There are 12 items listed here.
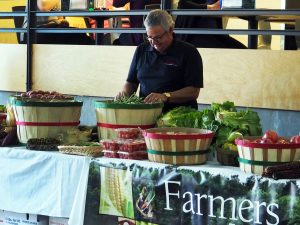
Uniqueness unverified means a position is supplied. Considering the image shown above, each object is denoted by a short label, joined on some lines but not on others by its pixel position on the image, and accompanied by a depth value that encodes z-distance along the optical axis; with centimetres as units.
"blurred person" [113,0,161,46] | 738
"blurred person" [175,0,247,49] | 705
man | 482
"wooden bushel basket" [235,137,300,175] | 325
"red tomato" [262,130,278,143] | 330
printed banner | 314
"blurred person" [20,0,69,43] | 834
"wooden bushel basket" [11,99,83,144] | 418
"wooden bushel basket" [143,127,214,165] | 352
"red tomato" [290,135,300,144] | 331
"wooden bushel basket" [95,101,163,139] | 403
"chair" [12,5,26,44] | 882
